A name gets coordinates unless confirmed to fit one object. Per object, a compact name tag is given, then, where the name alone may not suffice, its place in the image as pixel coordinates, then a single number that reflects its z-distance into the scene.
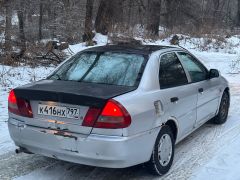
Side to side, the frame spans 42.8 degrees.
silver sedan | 3.11
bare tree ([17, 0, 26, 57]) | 8.59
